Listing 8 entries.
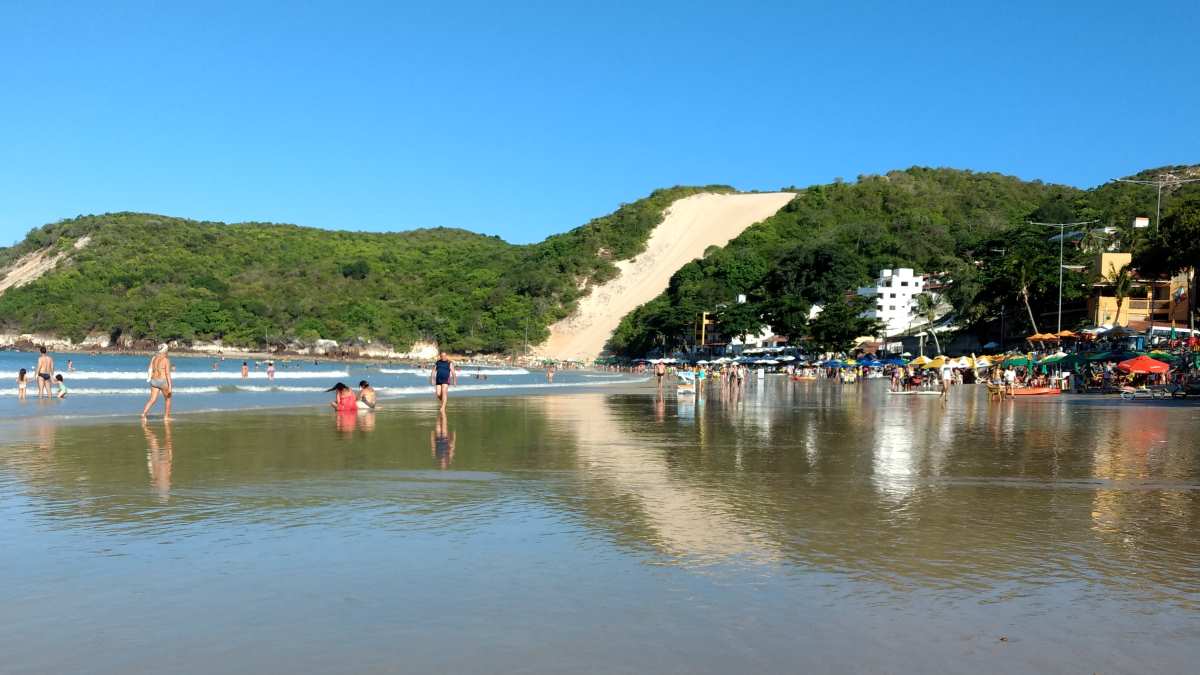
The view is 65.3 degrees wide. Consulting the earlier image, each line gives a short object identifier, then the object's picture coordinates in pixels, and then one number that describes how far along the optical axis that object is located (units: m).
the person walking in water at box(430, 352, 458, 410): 20.97
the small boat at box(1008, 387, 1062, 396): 31.69
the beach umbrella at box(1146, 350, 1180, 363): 35.19
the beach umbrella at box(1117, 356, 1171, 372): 32.00
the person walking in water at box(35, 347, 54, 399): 24.02
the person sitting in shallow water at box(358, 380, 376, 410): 20.75
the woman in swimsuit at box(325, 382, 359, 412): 19.72
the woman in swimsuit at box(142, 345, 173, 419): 17.59
